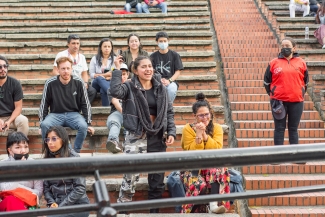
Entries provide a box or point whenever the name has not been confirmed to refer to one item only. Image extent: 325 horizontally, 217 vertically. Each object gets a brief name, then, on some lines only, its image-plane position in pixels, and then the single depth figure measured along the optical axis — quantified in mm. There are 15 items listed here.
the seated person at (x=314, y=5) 10907
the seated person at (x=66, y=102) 5152
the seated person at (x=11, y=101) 5289
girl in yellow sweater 4148
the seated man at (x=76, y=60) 6243
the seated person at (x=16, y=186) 3688
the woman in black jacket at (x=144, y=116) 4312
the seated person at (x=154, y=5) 10617
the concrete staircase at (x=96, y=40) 5914
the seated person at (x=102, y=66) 6125
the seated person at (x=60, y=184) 3854
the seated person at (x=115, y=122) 4918
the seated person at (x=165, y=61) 6195
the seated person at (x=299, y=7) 10141
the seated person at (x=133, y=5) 10586
